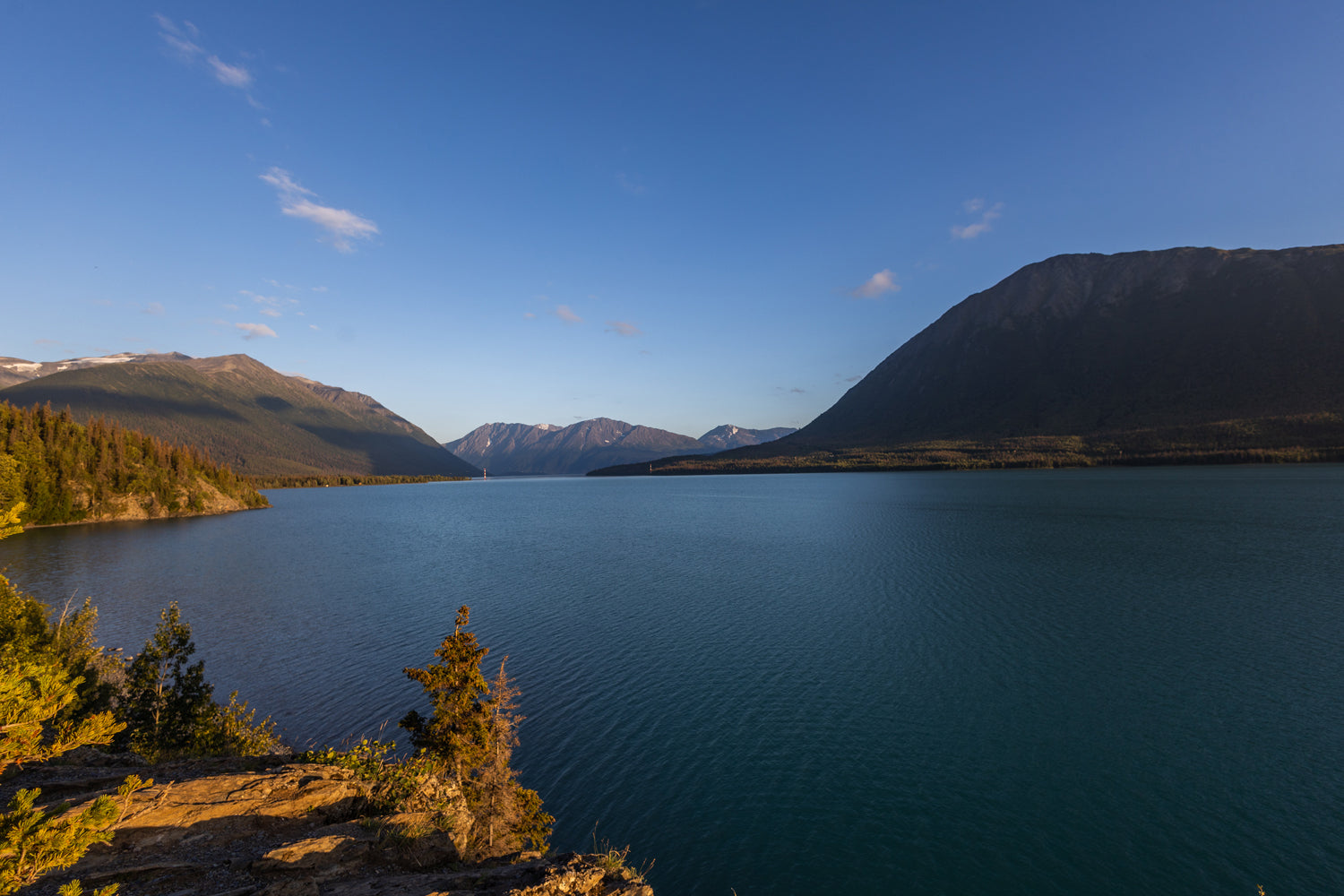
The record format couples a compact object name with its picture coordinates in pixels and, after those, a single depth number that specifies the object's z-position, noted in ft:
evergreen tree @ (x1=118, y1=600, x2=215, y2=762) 64.85
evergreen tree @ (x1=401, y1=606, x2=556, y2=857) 49.75
